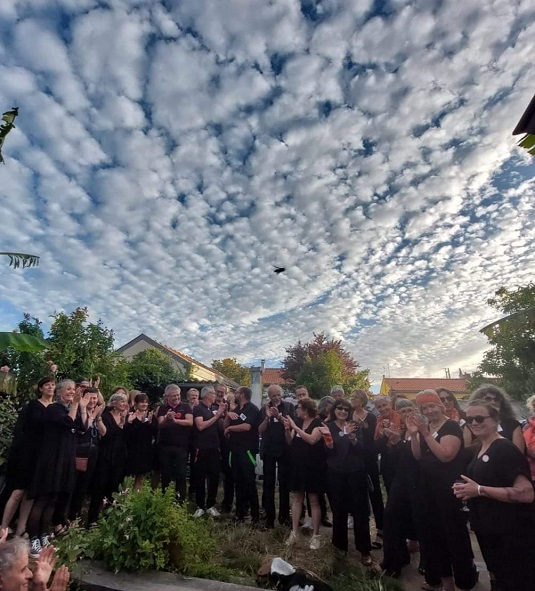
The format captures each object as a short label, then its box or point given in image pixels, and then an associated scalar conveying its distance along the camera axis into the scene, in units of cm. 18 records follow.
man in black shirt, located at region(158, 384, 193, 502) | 596
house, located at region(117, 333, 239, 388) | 3484
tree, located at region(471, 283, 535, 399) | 1789
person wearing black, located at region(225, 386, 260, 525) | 586
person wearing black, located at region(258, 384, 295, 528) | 579
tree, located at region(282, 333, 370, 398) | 2789
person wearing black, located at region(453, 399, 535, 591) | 279
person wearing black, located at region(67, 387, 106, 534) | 525
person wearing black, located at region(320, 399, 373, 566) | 438
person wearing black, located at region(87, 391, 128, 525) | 539
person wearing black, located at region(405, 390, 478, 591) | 359
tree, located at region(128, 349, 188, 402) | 1359
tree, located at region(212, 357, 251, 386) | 4547
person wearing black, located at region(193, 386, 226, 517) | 629
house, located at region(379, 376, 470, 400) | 4988
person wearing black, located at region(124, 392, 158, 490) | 598
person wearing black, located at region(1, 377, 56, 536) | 443
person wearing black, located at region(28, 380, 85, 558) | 438
